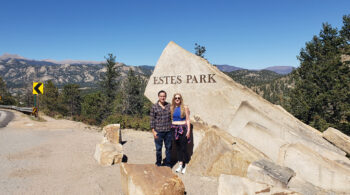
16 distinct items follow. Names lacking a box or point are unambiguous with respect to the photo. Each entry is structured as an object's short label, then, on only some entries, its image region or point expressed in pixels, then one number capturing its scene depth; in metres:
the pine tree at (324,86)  14.23
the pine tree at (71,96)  53.09
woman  4.61
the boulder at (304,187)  4.03
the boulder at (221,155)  4.43
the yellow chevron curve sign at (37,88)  13.11
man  4.53
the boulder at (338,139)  5.19
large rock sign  4.98
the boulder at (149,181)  3.37
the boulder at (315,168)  4.07
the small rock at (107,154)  5.53
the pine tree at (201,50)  24.45
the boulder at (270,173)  3.87
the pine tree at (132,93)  43.72
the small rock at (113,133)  7.87
